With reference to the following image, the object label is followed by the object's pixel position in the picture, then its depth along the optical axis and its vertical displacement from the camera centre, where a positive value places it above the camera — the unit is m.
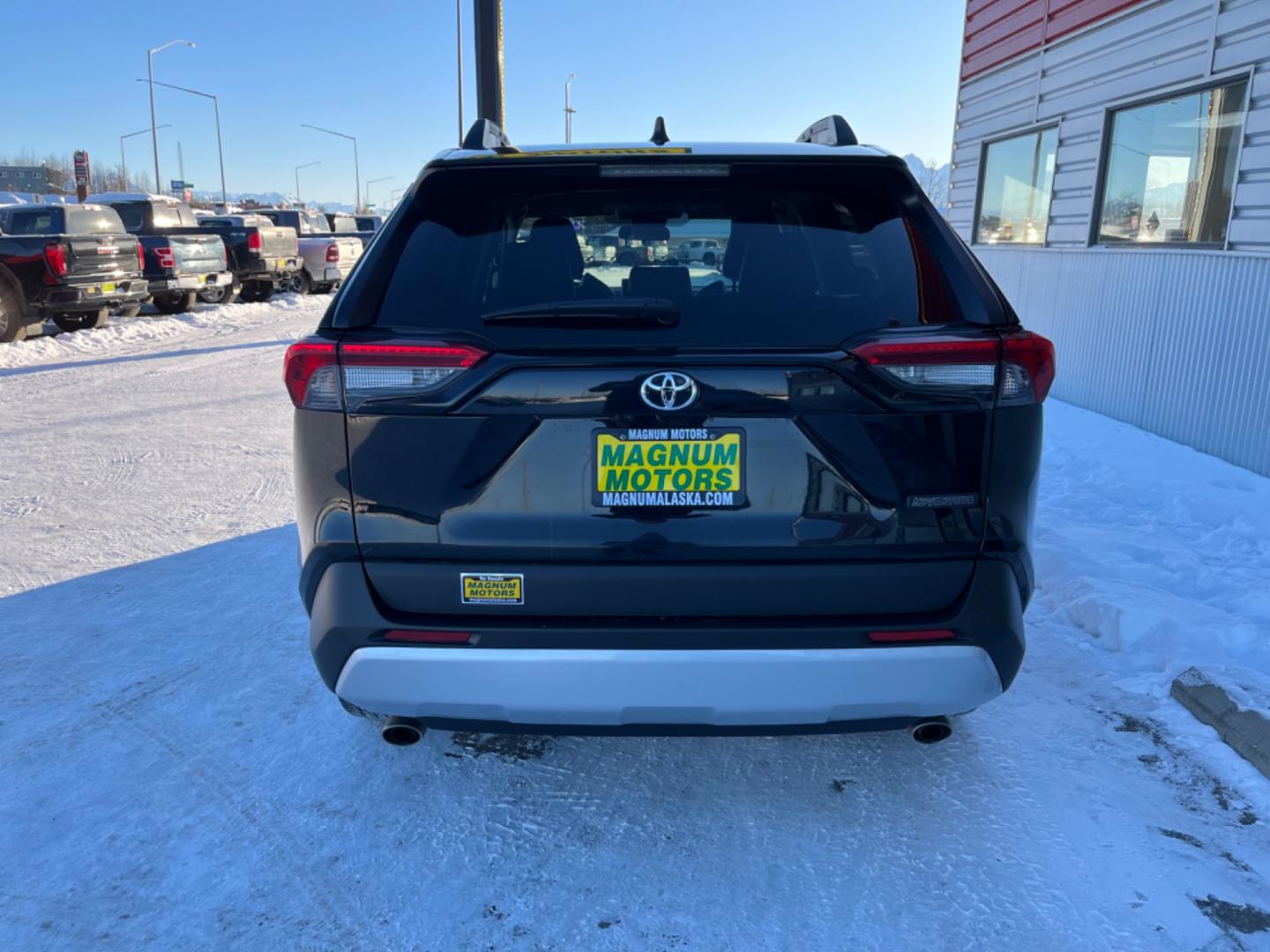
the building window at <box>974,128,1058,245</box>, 10.58 +1.01
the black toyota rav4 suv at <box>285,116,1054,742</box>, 2.27 -0.57
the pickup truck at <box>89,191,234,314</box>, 16.47 +0.06
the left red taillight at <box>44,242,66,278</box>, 13.01 -0.12
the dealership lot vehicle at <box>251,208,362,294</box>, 22.80 -0.06
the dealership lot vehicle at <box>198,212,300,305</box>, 19.73 -0.01
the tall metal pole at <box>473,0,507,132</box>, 9.90 +2.14
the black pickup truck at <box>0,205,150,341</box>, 13.07 -0.25
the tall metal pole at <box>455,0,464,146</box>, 23.02 +5.71
